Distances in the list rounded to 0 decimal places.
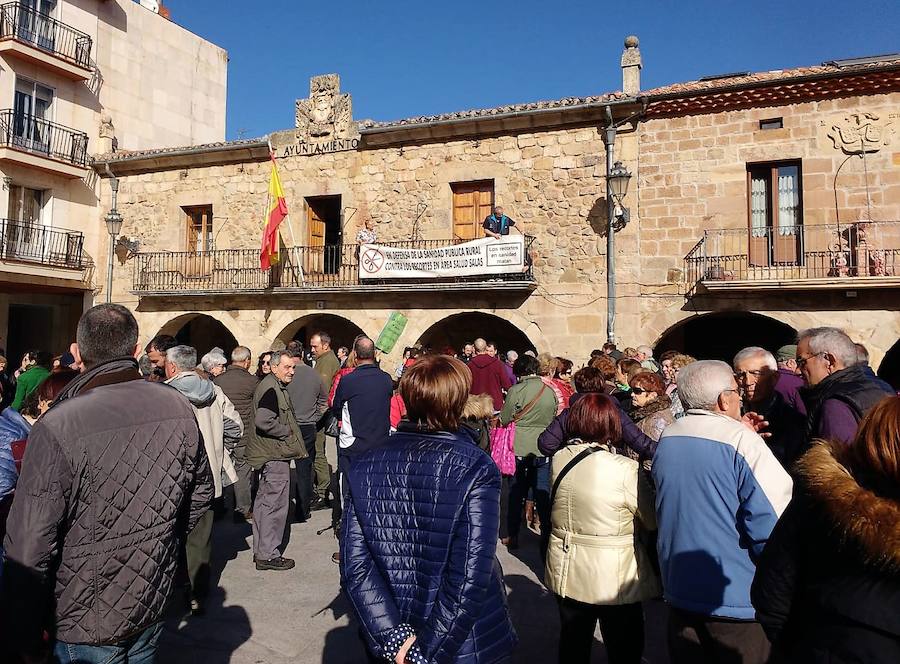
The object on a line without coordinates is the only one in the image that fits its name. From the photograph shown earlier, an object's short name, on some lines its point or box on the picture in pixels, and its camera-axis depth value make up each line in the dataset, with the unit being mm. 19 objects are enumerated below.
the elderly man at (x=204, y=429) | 4512
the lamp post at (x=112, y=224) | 15953
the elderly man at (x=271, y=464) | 5227
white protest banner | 12242
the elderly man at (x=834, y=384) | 2852
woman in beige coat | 2855
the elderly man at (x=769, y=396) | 3978
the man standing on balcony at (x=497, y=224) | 12508
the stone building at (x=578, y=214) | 10773
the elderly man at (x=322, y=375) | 7320
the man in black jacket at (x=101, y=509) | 1998
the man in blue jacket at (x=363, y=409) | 4980
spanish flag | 13836
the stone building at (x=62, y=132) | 15773
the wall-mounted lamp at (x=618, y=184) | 11383
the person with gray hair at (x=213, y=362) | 6059
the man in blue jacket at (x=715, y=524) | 2410
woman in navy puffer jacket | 2072
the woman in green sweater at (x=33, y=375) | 6871
